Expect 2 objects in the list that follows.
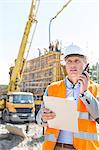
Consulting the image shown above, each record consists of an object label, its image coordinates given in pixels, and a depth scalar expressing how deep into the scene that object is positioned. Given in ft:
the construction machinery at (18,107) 19.43
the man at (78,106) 3.26
